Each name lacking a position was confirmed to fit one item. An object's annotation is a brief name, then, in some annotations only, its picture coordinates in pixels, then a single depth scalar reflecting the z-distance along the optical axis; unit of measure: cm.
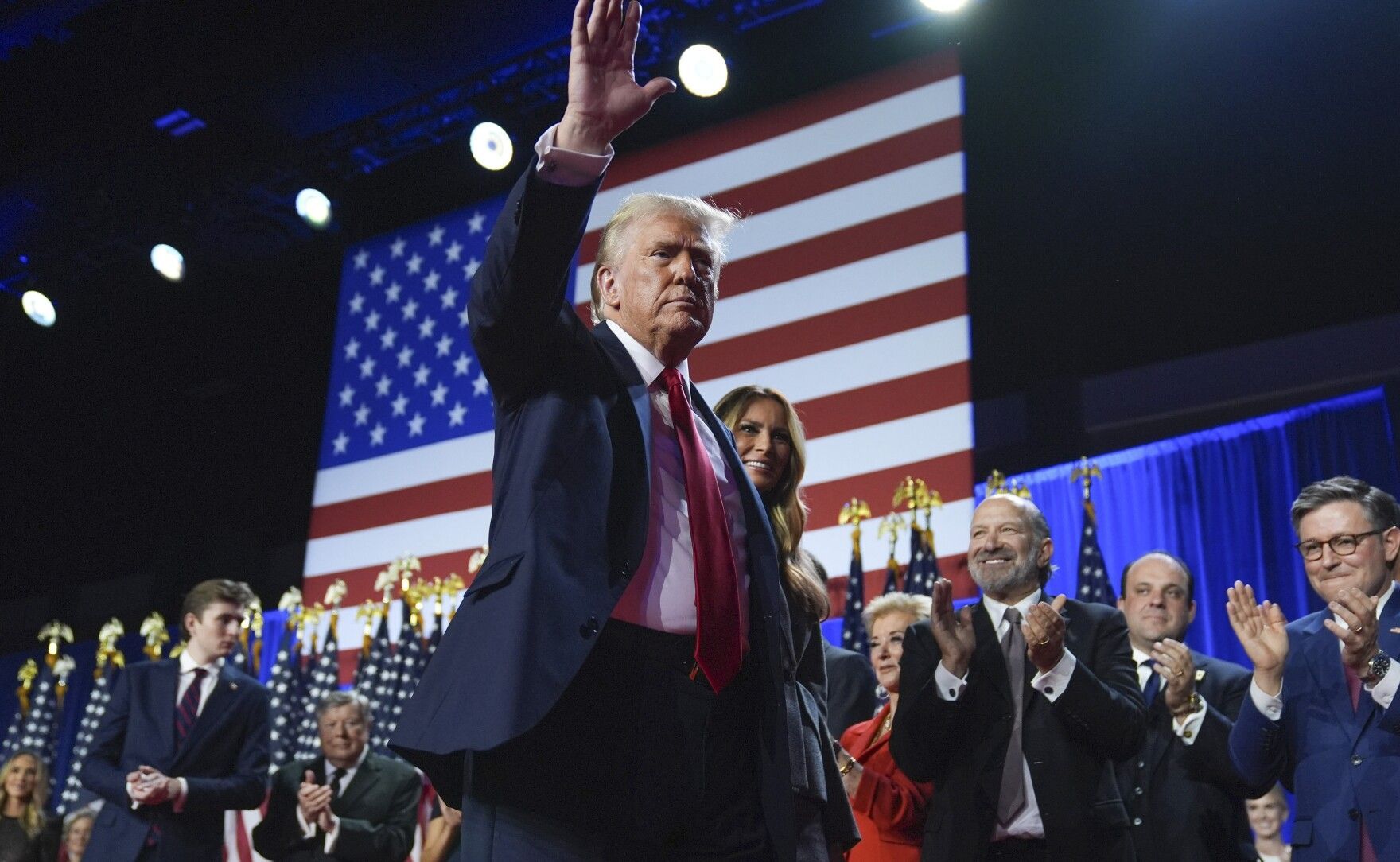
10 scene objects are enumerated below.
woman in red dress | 313
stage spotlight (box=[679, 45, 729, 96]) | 605
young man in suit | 420
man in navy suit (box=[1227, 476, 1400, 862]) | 271
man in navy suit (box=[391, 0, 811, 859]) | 136
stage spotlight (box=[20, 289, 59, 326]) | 817
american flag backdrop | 595
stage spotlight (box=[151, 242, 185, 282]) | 751
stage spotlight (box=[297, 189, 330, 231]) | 738
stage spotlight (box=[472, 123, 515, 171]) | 664
